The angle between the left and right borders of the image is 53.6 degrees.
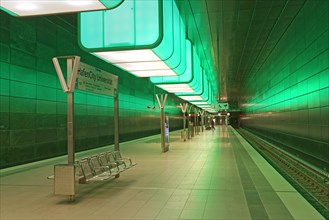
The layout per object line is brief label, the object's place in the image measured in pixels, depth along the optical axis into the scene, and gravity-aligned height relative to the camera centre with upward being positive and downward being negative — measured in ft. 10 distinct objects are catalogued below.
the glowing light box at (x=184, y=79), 57.67 +7.99
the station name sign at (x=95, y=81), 22.34 +3.41
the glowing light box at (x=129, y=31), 29.55 +8.65
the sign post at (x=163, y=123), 49.53 -0.01
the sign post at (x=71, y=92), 19.61 +2.12
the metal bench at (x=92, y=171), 21.16 -3.29
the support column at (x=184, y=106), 87.80 +4.51
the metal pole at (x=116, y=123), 29.09 +0.13
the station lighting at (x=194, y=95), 84.74 +7.65
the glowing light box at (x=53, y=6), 17.35 +6.64
